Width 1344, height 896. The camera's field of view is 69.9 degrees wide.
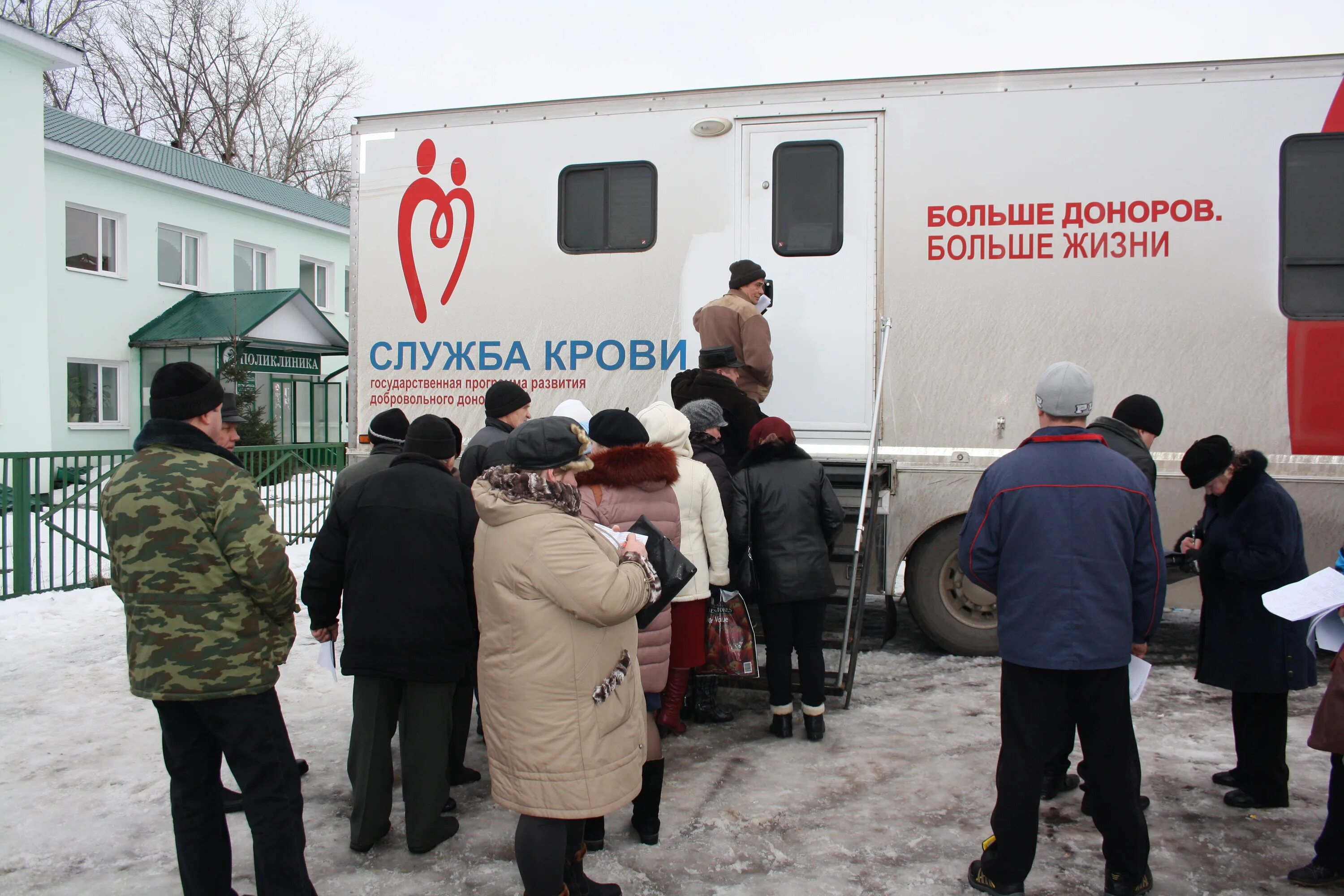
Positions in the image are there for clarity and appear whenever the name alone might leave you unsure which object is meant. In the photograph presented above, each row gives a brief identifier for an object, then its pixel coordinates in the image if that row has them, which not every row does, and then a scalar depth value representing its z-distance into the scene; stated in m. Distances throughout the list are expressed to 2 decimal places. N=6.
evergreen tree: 18.05
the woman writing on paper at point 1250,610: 3.62
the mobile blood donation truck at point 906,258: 5.30
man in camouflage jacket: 2.74
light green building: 14.09
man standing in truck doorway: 5.27
